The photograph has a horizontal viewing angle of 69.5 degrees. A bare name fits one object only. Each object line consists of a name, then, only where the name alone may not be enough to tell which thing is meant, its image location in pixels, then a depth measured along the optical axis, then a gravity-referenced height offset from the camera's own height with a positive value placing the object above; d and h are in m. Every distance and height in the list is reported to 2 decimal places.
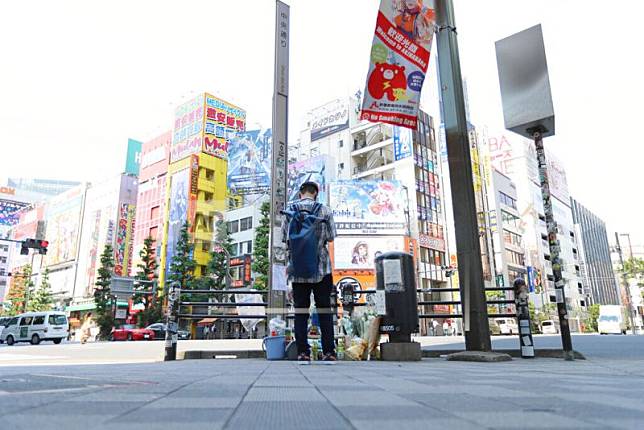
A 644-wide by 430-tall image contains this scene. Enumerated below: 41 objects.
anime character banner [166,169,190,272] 45.03 +11.55
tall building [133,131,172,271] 48.03 +14.32
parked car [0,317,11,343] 24.82 +0.48
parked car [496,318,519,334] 41.58 -0.09
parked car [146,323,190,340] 30.87 -0.04
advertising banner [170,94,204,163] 46.31 +19.82
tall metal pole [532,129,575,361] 4.95 +0.81
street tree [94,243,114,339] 35.53 +2.34
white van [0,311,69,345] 23.08 +0.17
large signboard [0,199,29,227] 85.88 +21.75
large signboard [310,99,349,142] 50.88 +22.71
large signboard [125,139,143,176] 58.48 +21.87
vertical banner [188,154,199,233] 44.88 +13.32
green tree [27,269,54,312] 45.00 +3.01
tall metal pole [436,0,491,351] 5.21 +1.57
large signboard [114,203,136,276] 51.38 +9.98
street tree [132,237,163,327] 36.34 +2.55
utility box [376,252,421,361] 5.20 +0.25
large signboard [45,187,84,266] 59.34 +13.70
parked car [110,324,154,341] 29.13 -0.24
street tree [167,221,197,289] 35.03 +4.68
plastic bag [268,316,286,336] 5.53 +0.00
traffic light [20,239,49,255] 21.91 +4.06
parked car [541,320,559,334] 46.53 -0.47
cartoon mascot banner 5.96 +3.25
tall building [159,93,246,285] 45.16 +15.35
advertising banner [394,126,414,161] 45.91 +17.53
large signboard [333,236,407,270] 38.47 +6.34
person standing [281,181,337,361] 4.27 +0.54
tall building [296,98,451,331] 39.25 +13.81
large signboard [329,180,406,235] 39.41 +9.92
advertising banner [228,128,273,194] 44.19 +15.42
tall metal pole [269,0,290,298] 6.20 +2.45
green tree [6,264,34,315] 48.29 +4.48
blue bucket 5.34 -0.22
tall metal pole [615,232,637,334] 44.44 +3.55
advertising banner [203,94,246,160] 46.38 +20.14
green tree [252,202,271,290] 31.06 +4.93
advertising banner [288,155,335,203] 42.25 +14.25
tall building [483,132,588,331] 59.53 +15.93
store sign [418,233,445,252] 43.97 +7.80
